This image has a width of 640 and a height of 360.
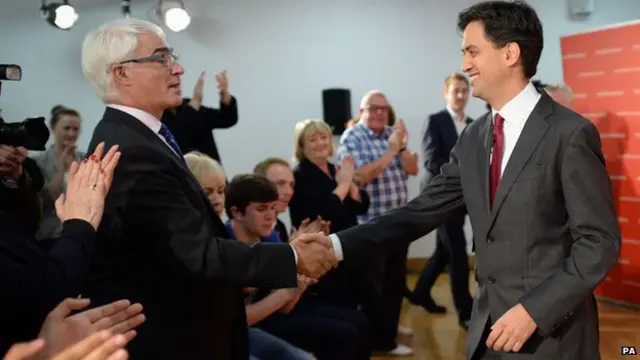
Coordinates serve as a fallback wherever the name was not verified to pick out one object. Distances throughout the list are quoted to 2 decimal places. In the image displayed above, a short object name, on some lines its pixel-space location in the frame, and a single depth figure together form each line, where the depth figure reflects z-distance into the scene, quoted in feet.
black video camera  6.94
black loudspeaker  20.31
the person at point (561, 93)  15.28
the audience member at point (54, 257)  4.64
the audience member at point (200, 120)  14.12
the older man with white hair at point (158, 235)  5.86
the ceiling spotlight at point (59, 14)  18.12
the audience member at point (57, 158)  13.08
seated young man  10.04
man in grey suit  5.59
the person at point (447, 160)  15.48
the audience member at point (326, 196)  11.64
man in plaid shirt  14.10
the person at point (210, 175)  10.01
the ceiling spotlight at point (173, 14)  19.10
